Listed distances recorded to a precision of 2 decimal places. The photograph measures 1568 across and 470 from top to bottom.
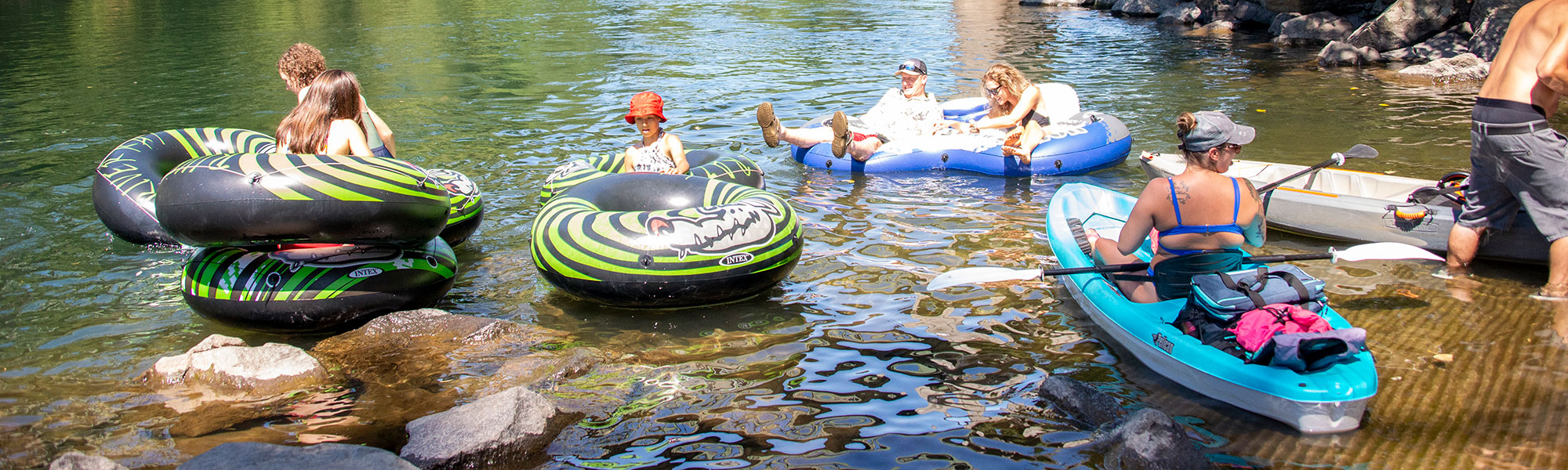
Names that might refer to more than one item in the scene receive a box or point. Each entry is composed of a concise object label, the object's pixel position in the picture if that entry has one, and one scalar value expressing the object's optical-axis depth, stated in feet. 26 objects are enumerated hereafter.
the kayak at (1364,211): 19.21
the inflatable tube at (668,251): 17.56
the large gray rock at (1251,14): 71.26
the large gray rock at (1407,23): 52.60
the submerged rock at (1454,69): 46.62
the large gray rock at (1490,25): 46.49
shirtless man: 16.79
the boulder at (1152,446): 12.14
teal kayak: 13.01
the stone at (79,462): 11.02
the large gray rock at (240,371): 15.07
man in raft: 31.76
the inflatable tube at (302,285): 17.35
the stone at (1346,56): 52.84
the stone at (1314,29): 60.70
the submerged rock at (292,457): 11.32
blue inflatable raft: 29.99
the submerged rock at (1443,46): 50.37
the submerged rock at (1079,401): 13.87
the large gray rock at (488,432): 12.51
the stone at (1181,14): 77.30
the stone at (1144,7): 84.34
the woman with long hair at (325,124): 18.22
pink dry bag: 13.60
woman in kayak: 14.37
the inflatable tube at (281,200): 16.01
